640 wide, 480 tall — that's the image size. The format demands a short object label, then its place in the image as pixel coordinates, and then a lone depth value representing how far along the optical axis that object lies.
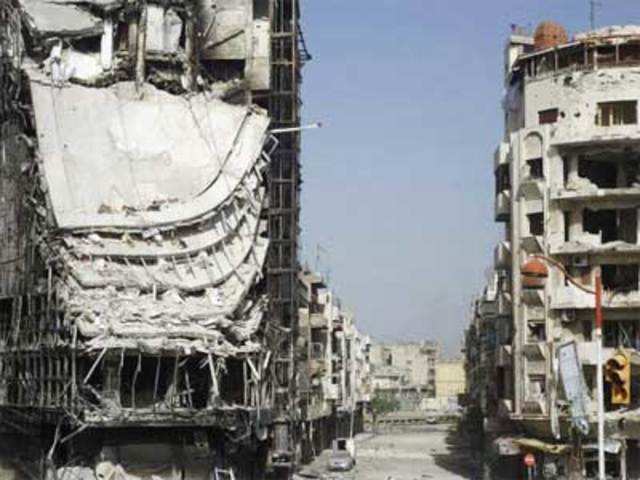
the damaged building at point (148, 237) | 51.25
